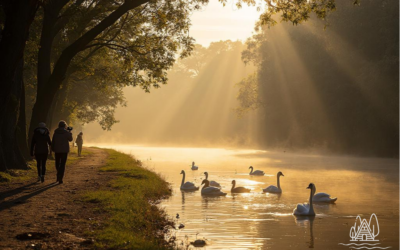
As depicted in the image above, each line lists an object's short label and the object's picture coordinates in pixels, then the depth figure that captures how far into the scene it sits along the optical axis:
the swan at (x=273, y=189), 23.34
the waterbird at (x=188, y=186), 24.31
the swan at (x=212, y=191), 22.33
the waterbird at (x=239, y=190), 23.53
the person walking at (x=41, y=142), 19.34
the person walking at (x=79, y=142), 42.47
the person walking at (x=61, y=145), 19.47
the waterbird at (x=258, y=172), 33.25
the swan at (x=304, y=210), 16.78
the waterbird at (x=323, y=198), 20.33
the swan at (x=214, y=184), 25.00
